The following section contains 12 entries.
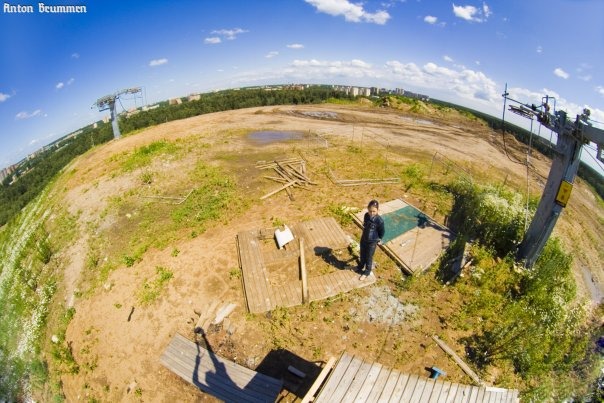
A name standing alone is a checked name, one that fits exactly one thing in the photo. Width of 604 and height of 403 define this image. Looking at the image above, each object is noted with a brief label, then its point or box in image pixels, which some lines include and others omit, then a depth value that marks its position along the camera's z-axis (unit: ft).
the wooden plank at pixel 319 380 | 13.71
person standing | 24.14
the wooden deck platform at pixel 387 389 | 14.12
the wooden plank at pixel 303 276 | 26.22
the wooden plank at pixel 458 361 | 20.89
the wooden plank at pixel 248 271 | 26.57
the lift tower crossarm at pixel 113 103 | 90.67
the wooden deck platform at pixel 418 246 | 30.78
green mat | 35.55
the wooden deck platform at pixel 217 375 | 19.86
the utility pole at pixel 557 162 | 22.34
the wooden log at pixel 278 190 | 45.23
